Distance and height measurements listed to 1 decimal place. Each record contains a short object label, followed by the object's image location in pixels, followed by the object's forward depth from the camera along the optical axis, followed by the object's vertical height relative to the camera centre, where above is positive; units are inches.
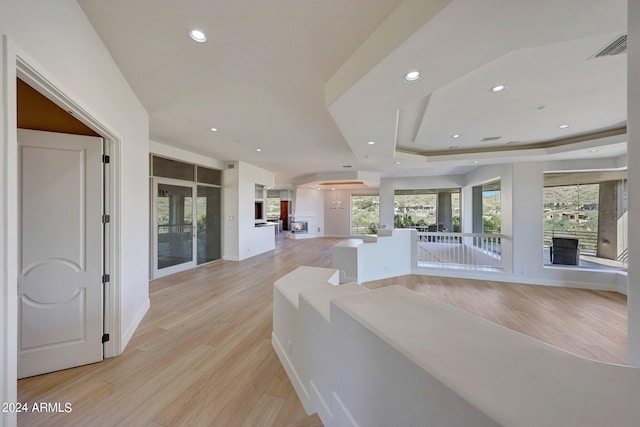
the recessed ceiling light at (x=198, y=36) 73.2 +55.9
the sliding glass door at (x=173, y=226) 200.7 -12.6
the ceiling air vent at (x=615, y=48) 72.8 +53.6
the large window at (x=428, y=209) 374.3 +6.5
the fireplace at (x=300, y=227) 468.8 -28.6
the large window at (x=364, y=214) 494.3 -2.3
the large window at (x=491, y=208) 247.4 +5.7
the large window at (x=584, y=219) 196.1 -5.0
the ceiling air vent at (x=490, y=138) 171.2 +55.3
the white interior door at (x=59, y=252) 79.7 -14.3
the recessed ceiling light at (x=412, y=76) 74.1 +44.0
